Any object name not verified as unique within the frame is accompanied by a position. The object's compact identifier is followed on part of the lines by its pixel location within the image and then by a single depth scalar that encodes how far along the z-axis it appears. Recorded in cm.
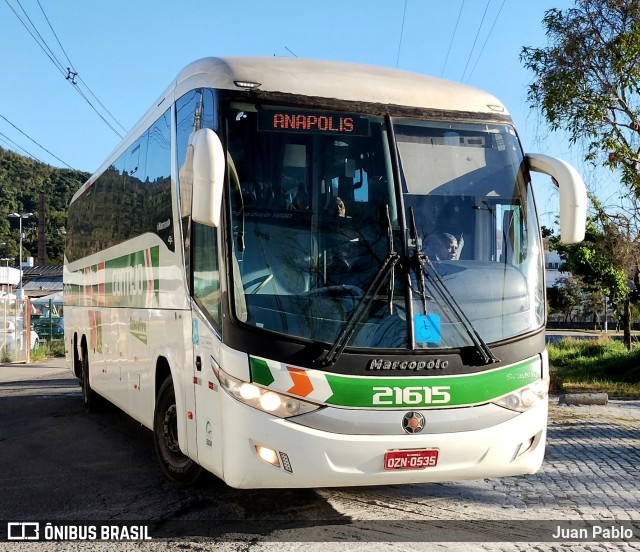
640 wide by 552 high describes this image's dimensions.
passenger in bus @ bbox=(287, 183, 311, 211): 574
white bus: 525
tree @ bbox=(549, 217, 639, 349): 1786
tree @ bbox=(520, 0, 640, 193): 1552
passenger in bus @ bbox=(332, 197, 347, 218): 574
